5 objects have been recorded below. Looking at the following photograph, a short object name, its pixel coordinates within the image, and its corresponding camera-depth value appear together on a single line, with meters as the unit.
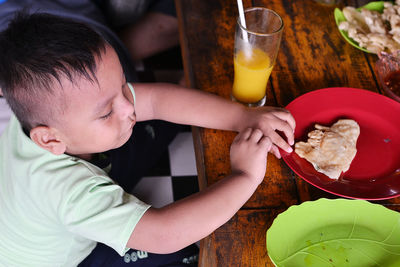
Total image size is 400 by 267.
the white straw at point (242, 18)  0.96
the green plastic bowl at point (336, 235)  0.83
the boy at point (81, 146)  0.86
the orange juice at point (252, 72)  1.03
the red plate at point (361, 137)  0.92
